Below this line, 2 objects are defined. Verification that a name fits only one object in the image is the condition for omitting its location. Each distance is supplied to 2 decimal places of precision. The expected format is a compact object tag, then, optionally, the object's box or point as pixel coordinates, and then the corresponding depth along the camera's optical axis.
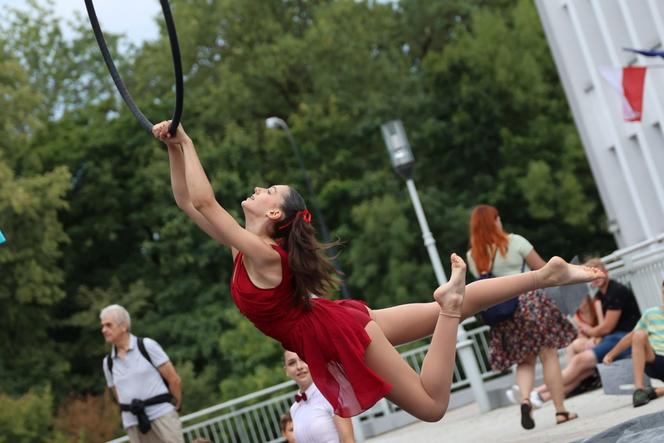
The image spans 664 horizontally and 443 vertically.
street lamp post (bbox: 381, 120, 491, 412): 18.77
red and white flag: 23.31
